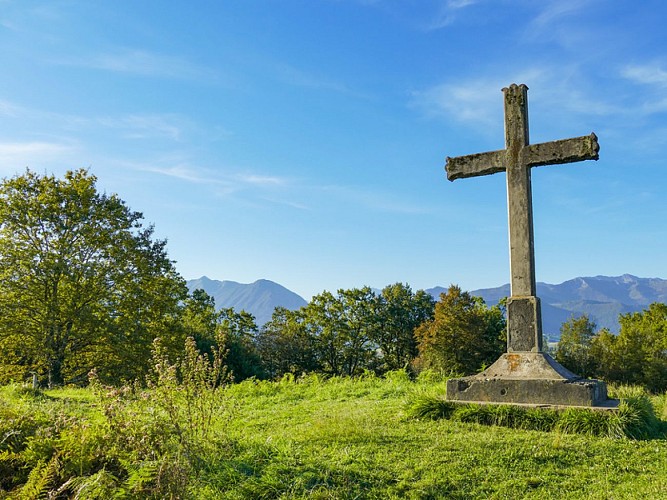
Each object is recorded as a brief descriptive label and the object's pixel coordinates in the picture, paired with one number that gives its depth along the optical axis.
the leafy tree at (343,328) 46.94
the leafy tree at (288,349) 44.25
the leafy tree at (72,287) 20.83
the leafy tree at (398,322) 47.62
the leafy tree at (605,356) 33.44
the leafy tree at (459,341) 35.69
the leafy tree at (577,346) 33.72
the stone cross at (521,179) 8.22
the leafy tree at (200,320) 28.55
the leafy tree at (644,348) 32.12
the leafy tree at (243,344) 29.94
